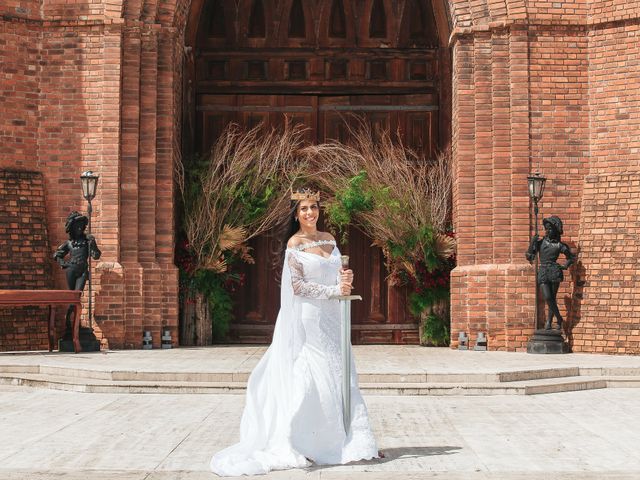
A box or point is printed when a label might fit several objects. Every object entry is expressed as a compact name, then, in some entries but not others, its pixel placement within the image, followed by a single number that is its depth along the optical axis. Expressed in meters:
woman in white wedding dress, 6.71
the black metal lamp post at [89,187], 14.22
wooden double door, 16.55
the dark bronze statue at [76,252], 14.10
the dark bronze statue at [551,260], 14.05
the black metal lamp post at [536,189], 14.29
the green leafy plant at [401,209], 15.52
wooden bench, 13.36
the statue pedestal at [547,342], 14.05
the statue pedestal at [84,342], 14.02
